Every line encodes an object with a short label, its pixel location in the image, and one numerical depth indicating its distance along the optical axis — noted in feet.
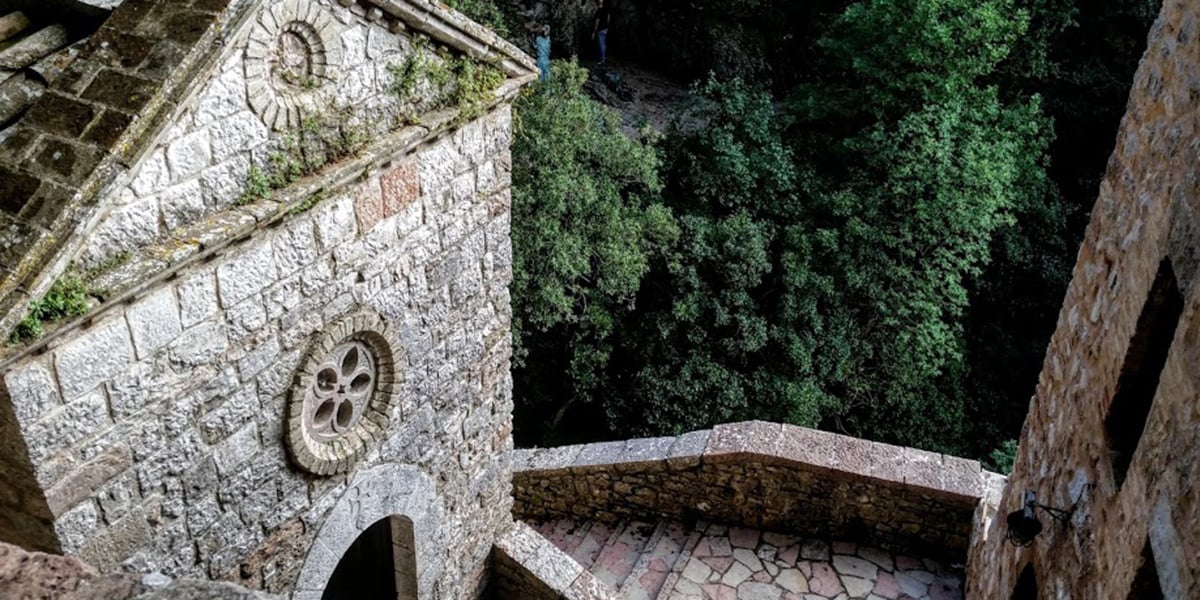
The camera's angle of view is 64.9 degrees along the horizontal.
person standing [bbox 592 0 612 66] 57.67
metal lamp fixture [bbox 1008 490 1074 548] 15.39
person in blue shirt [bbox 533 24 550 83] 46.11
